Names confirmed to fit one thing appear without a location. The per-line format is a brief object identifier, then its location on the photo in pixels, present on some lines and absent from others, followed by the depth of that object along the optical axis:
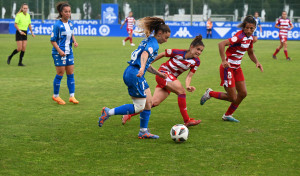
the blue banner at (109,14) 85.94
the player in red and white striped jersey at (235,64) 14.78
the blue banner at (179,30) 73.76
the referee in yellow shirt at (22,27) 32.46
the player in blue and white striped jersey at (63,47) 18.01
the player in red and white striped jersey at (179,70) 14.36
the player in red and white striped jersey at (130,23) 59.87
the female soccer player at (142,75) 12.27
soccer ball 12.27
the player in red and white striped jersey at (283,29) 40.74
